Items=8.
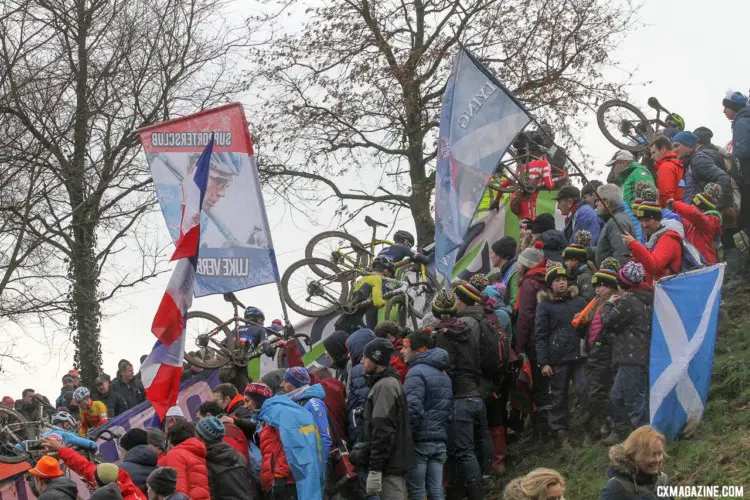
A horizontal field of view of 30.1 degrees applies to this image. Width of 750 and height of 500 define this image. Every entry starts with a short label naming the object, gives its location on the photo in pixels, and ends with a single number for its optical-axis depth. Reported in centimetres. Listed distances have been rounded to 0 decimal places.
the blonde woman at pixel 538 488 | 859
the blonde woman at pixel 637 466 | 906
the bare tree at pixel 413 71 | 2470
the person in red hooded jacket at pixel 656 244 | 1334
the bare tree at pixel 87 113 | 2177
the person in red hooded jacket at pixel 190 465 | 1135
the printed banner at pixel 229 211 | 1448
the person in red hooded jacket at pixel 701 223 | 1445
